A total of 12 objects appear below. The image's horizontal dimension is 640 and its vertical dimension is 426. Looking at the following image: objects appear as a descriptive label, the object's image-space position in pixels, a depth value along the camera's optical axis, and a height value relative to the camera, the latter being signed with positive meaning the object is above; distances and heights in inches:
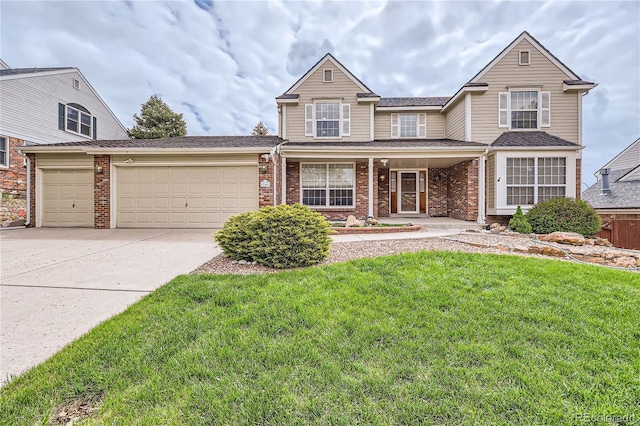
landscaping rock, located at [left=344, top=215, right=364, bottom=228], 373.7 -16.3
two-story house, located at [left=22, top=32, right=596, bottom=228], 395.2 +81.1
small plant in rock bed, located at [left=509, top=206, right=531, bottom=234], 340.8 -14.6
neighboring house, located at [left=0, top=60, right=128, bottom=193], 457.4 +193.9
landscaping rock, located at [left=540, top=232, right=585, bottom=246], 269.1 -26.0
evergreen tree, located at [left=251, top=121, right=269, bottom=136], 1148.5 +347.3
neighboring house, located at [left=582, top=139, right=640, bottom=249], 538.3 +47.0
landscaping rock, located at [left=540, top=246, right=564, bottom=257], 217.5 -31.5
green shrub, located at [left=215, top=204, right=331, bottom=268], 182.4 -18.4
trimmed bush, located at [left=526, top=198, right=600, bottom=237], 331.7 -5.9
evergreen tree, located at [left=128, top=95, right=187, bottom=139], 958.4 +318.7
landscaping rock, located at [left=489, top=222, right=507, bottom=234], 361.1 -22.5
